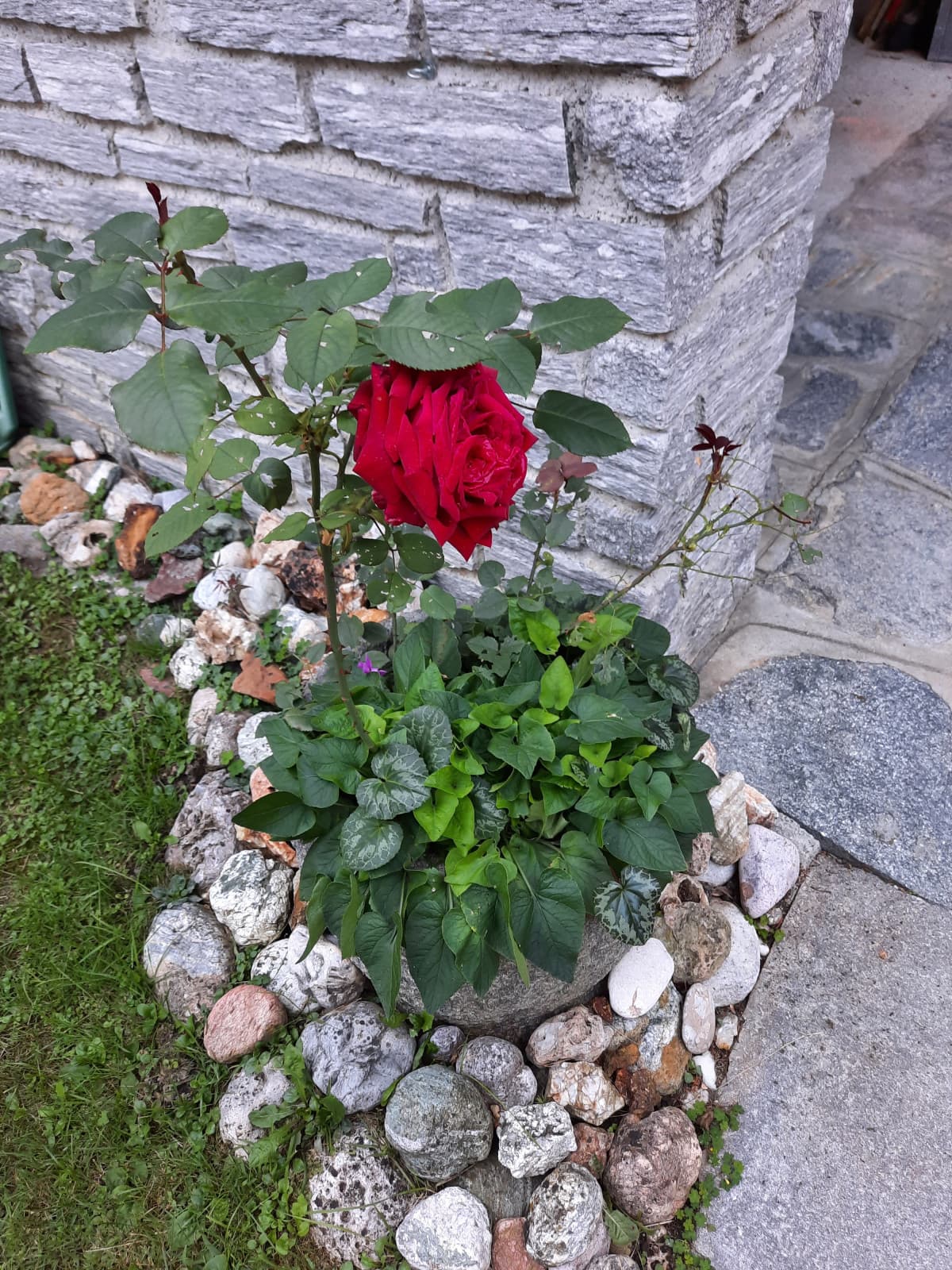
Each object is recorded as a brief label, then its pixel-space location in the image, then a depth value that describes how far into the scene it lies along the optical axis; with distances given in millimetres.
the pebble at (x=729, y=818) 1735
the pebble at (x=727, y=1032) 1641
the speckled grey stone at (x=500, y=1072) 1487
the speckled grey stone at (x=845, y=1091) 1416
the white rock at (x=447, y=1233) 1344
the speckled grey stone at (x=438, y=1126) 1392
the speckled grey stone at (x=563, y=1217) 1343
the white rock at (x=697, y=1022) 1594
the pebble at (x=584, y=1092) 1490
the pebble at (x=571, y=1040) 1517
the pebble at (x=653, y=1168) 1414
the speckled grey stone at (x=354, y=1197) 1409
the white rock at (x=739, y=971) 1661
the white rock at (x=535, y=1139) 1419
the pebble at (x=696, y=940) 1607
